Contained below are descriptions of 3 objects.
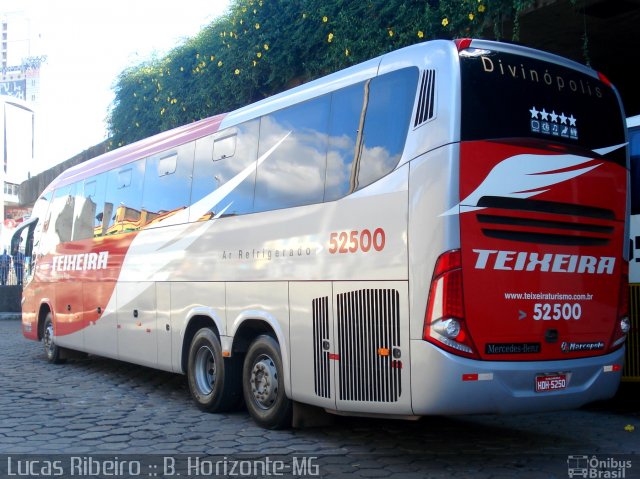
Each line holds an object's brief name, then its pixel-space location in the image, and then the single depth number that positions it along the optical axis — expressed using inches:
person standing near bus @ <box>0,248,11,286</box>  965.6
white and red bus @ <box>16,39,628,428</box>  233.5
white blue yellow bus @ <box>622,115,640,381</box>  319.6
